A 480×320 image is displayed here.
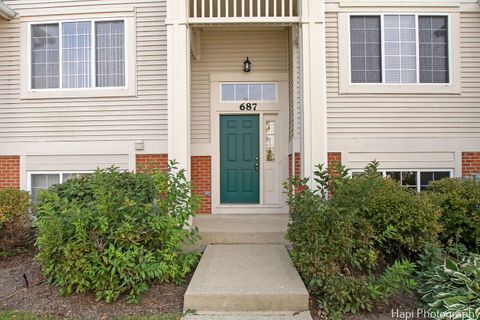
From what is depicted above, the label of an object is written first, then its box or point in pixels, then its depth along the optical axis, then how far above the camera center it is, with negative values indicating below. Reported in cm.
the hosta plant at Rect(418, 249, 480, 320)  301 -126
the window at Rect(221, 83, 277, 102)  676 +144
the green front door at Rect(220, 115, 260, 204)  674 +8
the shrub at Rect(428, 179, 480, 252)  447 -71
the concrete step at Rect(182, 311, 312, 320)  329 -154
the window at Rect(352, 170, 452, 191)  619 -27
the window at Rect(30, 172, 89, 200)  639 -31
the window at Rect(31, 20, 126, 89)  622 +207
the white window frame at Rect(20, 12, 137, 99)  614 +179
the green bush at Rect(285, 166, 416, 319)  339 -103
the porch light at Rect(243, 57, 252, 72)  658 +194
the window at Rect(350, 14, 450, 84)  614 +210
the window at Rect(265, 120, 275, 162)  679 +46
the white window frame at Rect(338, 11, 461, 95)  608 +173
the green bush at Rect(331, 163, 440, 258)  402 -68
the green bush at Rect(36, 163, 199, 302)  355 -83
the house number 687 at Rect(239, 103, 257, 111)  674 +115
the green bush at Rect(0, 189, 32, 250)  498 -83
